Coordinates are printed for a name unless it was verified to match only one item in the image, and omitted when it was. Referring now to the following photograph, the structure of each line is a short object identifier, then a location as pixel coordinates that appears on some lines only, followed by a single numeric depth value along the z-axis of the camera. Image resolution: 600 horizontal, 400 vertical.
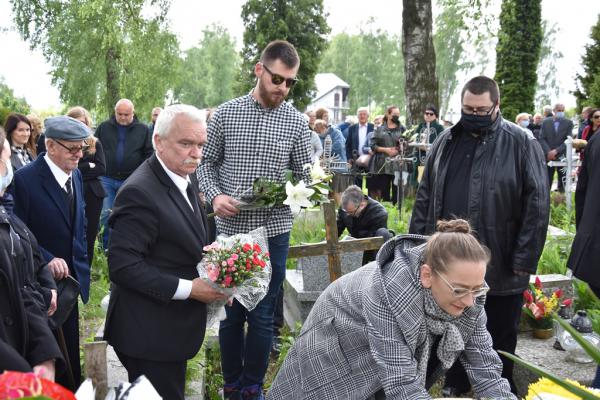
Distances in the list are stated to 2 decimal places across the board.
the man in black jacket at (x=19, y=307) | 2.06
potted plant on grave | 4.43
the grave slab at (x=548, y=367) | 3.94
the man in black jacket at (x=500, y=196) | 3.49
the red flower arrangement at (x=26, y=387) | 1.15
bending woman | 2.28
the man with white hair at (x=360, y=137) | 11.90
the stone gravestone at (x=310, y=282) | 5.05
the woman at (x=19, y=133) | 5.89
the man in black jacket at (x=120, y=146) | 7.14
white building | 61.47
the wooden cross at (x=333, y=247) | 4.59
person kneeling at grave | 5.29
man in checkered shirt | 3.49
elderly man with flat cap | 3.35
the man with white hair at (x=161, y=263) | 2.36
